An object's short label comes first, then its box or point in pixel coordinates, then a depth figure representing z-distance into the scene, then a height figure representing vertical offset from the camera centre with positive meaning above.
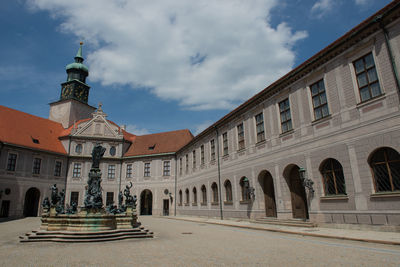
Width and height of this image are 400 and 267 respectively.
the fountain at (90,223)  11.89 -0.81
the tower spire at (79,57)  50.96 +26.71
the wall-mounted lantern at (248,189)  20.11 +0.83
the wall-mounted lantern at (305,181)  14.88 +0.95
